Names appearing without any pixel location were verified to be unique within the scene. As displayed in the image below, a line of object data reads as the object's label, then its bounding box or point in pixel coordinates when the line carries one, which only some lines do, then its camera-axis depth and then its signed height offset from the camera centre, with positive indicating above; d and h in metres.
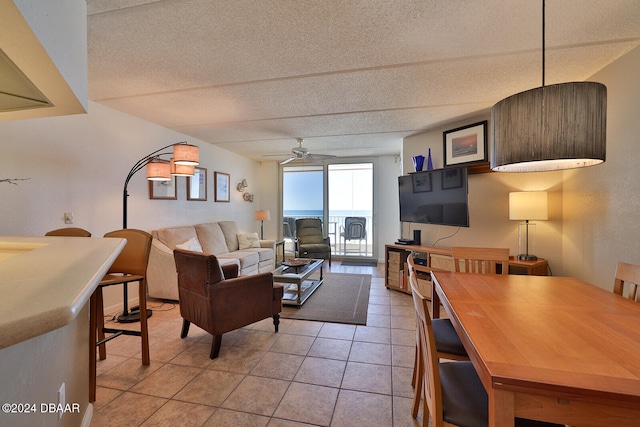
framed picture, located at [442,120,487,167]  3.42 +0.91
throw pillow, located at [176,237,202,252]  3.57 -0.46
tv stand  2.89 -0.66
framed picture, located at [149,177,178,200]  3.78 +0.32
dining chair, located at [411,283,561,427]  1.02 -0.76
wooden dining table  0.75 -0.48
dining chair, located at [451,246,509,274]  2.21 -0.39
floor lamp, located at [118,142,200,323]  2.83 +0.53
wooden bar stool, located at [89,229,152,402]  2.11 -0.47
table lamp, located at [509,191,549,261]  2.84 +0.05
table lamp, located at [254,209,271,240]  6.00 -0.08
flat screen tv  3.34 +0.20
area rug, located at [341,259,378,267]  5.88 -1.17
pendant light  1.17 +0.40
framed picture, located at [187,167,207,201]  4.50 +0.46
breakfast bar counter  0.52 -0.19
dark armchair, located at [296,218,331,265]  5.55 -0.63
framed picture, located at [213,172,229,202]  5.17 +0.51
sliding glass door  6.39 +0.24
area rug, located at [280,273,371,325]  3.08 -1.20
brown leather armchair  2.24 -0.75
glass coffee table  3.28 -0.83
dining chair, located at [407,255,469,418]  1.47 -0.76
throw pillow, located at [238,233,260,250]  5.09 -0.56
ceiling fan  4.54 +0.98
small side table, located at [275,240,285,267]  5.47 -0.73
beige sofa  3.44 -0.63
